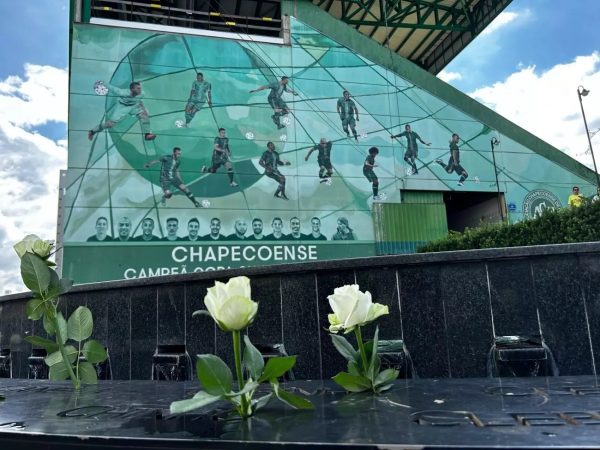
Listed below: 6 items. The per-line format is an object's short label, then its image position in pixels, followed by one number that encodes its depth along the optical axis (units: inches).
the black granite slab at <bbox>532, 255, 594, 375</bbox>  135.7
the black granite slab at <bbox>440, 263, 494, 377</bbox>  141.6
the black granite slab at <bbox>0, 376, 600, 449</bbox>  45.5
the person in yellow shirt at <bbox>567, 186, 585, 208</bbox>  304.3
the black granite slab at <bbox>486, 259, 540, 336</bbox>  140.9
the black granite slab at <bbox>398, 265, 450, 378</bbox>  144.3
